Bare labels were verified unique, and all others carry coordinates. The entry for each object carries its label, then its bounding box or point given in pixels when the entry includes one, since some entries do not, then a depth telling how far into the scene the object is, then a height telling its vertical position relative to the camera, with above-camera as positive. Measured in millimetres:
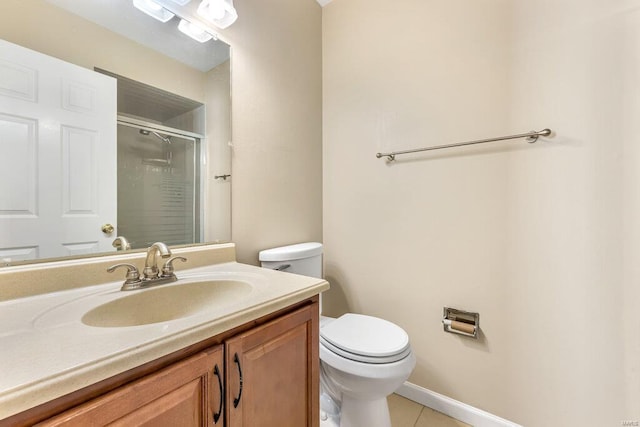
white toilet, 1041 -600
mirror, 801 +553
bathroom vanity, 421 -284
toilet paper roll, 1293 -567
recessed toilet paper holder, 1305 -552
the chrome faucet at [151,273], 832 -192
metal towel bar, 1148 +345
